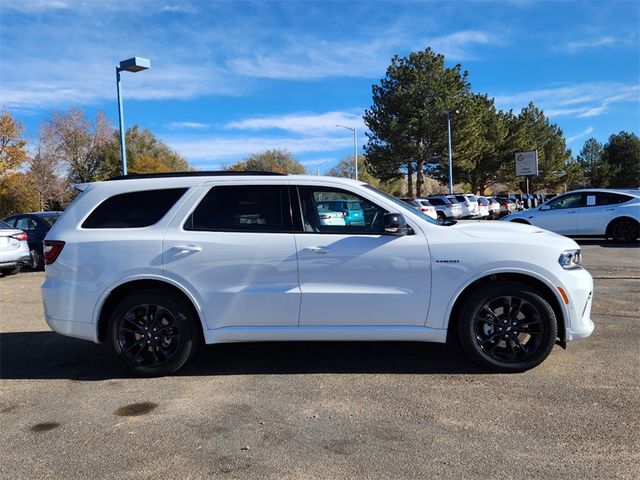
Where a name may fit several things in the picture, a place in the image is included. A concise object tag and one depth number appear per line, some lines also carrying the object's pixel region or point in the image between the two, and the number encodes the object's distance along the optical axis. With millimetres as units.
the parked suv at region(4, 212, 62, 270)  12977
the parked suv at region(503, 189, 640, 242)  13750
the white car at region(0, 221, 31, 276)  11227
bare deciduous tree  49562
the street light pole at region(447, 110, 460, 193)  36391
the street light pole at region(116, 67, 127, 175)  14828
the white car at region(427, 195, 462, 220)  27611
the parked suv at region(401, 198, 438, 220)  24006
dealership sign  47644
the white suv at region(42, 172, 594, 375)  4461
